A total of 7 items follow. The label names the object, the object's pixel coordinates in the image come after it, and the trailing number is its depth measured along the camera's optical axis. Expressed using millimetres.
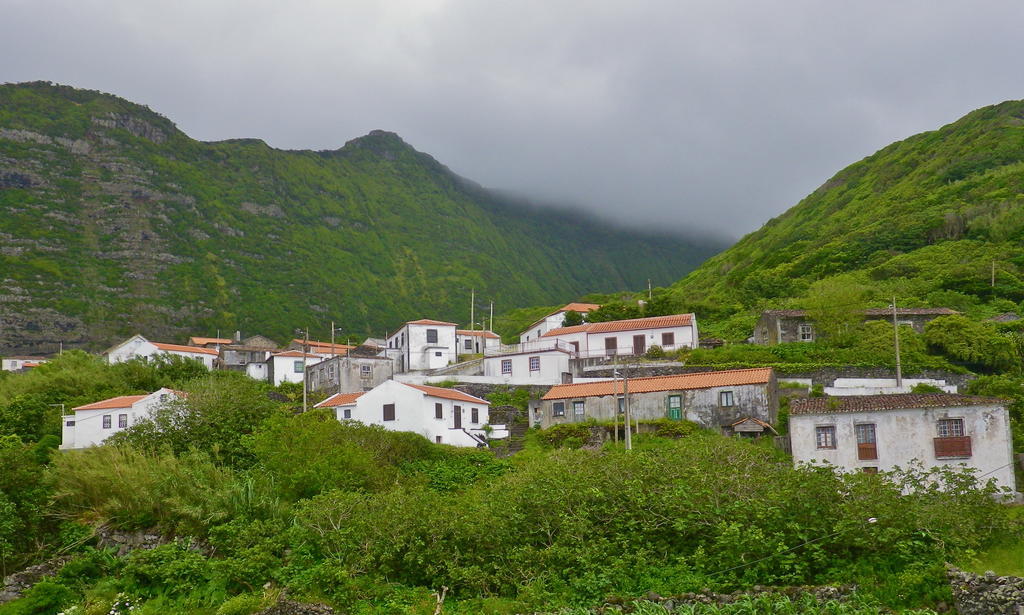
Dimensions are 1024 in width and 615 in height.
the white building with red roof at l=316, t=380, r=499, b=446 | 44469
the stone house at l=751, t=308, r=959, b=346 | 56844
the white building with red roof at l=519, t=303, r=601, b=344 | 72250
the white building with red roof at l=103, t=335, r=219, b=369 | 72312
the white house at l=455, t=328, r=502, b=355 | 70625
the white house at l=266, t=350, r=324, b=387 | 66375
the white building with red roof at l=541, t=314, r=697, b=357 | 58062
